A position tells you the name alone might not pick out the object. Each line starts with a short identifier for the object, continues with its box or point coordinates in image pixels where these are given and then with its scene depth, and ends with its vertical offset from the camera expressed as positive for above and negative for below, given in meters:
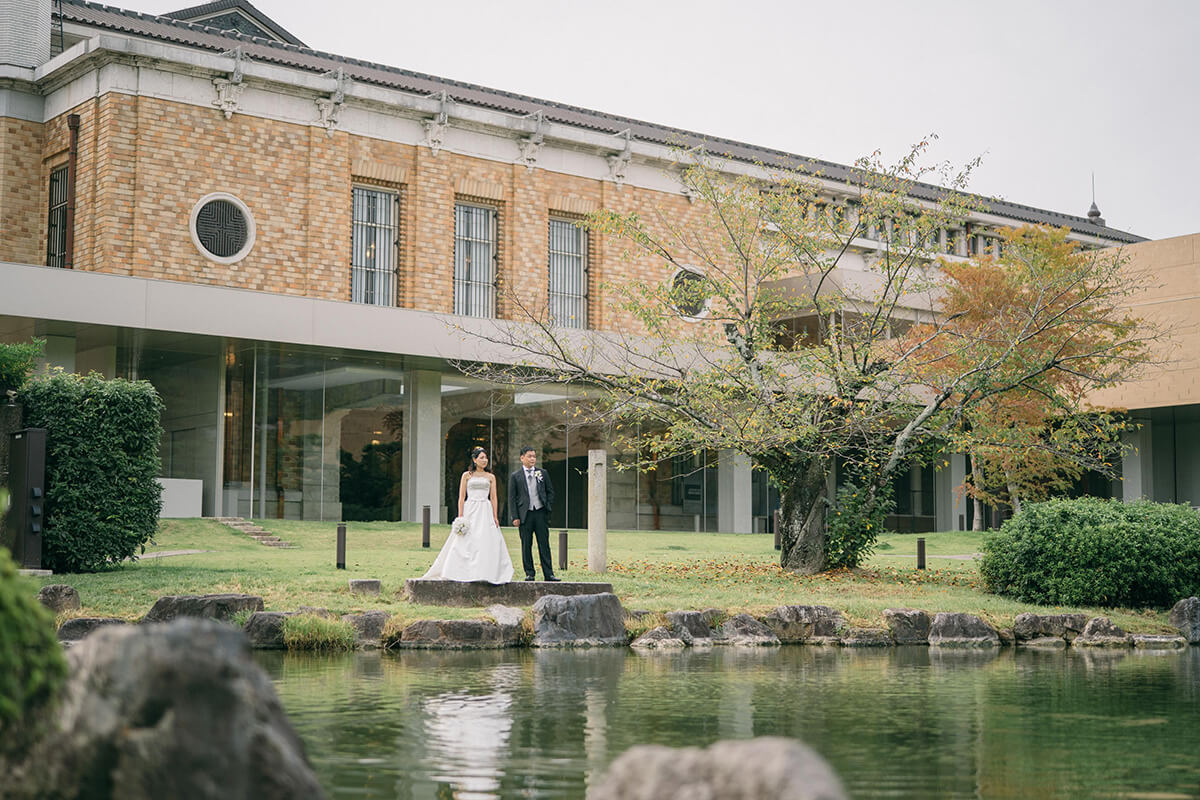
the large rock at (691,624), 15.12 -1.23
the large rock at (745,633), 15.26 -1.36
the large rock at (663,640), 14.67 -1.38
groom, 17.14 +0.19
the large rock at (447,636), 14.06 -1.28
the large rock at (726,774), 3.73 -0.77
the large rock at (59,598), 13.80 -0.87
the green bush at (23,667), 4.20 -0.49
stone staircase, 26.56 -0.31
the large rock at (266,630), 13.59 -1.18
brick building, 30.56 +6.91
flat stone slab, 15.84 -0.90
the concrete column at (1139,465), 46.84 +1.90
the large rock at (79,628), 13.04 -1.11
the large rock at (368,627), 13.94 -1.18
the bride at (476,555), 16.12 -0.47
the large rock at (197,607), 13.90 -0.97
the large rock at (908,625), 15.93 -1.31
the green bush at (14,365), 18.64 +2.15
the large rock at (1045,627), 16.28 -1.35
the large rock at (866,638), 15.59 -1.43
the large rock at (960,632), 15.91 -1.39
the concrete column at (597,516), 19.97 +0.02
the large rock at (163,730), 4.12 -0.68
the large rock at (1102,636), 16.12 -1.45
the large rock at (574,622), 14.50 -1.17
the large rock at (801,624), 15.66 -1.27
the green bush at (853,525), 21.56 -0.12
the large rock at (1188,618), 16.64 -1.28
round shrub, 17.72 -0.50
